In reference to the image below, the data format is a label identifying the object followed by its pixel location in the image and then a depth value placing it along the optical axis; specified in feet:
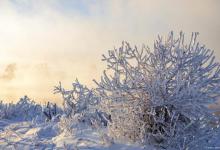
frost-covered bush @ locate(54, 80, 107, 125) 33.69
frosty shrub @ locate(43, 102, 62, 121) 45.51
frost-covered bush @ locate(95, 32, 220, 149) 29.07
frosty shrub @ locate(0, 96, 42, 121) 46.44
